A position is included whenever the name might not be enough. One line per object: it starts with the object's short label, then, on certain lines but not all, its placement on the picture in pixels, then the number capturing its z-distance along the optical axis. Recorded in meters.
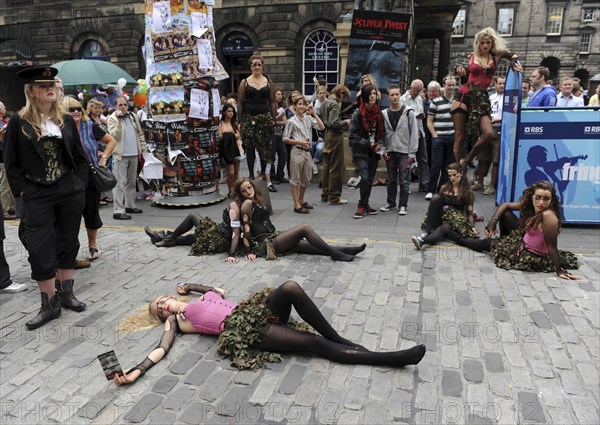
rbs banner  6.85
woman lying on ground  3.48
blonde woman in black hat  4.24
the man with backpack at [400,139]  7.89
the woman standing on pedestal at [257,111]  9.18
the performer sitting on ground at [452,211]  6.25
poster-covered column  8.38
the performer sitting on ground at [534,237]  5.13
